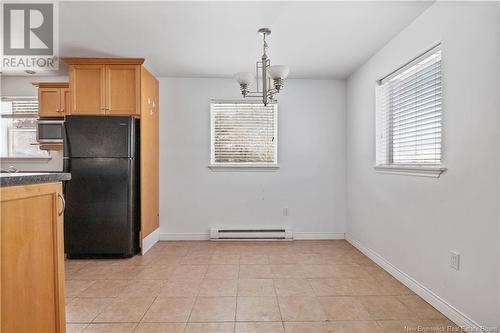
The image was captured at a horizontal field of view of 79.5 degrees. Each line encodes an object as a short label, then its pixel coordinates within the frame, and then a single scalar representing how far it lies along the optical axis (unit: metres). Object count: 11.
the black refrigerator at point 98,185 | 3.59
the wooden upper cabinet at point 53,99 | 4.03
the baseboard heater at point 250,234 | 4.51
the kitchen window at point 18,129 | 4.49
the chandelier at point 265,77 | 2.53
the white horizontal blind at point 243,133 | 4.59
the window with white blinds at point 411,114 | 2.47
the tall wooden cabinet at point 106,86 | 3.70
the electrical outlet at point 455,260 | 2.13
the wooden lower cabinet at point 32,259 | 1.23
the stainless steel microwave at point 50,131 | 3.82
